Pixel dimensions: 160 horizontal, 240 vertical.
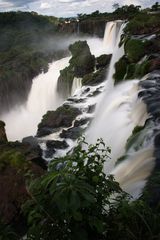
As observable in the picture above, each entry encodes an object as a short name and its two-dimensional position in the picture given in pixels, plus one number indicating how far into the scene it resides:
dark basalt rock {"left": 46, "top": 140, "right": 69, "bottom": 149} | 18.17
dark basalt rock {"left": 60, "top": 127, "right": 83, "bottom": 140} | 19.09
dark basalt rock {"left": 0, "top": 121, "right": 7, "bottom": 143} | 17.48
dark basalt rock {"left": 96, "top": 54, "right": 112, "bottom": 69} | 30.12
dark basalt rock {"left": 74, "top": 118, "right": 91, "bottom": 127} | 20.53
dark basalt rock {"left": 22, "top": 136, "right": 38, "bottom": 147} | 18.80
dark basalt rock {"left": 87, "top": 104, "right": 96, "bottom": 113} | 21.44
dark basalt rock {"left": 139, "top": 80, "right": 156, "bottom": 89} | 14.53
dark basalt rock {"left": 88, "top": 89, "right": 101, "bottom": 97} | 24.08
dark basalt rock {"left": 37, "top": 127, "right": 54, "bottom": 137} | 20.93
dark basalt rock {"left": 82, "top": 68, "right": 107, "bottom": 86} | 26.22
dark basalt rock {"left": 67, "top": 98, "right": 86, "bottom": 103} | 24.10
